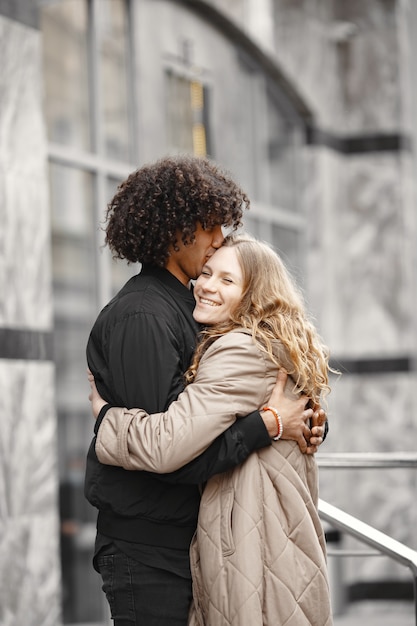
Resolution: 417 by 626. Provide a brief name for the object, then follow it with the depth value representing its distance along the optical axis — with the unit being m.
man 4.44
